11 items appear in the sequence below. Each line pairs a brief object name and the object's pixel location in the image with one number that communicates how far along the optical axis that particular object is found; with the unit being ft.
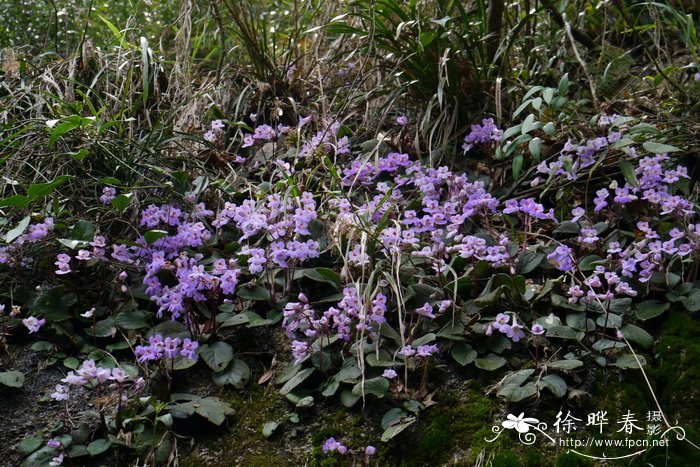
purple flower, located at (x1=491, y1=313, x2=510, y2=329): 6.51
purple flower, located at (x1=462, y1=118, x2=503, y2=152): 8.93
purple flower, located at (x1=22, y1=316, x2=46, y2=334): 6.99
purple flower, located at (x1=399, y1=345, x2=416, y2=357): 6.25
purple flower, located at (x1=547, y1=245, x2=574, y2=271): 6.95
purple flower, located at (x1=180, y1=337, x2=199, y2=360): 6.73
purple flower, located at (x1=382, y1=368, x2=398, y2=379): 6.12
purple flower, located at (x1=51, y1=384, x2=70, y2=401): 6.24
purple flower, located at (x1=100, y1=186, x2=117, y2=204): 8.26
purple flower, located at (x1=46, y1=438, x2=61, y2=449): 6.01
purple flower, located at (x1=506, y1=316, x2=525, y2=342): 6.42
